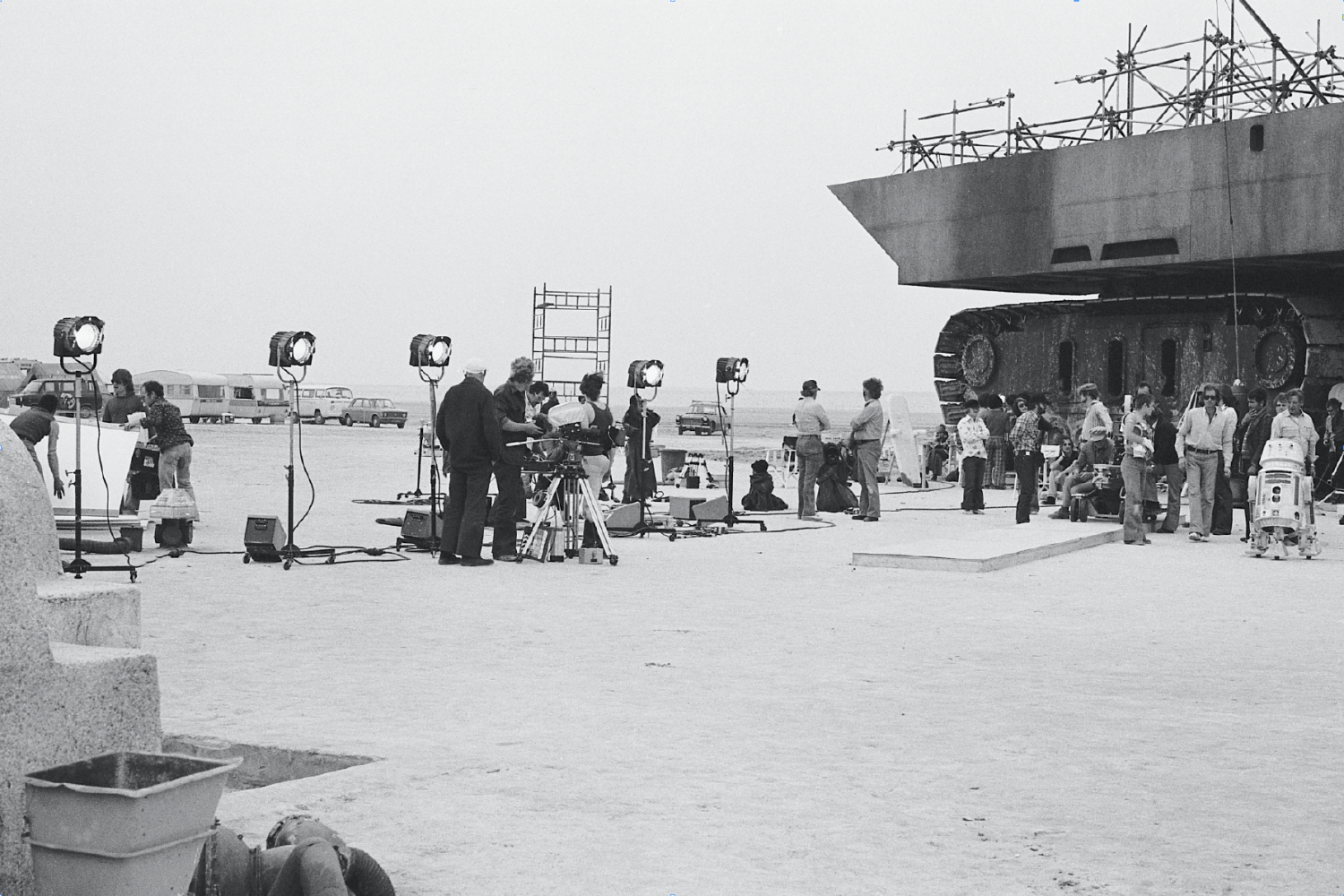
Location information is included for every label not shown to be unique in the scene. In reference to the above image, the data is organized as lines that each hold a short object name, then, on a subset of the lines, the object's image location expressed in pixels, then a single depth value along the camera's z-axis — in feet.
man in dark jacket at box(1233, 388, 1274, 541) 57.57
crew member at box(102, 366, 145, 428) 52.75
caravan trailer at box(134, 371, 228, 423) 221.05
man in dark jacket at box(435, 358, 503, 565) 42.83
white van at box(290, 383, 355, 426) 236.02
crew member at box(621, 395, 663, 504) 64.64
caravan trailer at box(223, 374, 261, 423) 225.35
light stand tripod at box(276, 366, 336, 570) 39.60
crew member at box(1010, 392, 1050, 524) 61.98
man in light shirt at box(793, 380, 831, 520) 62.80
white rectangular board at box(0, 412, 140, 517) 49.83
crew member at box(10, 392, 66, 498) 43.57
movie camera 44.21
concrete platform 44.04
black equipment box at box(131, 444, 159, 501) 52.06
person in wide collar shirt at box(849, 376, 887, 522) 63.46
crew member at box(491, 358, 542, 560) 44.55
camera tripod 44.70
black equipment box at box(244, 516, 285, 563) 42.24
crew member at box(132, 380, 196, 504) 49.65
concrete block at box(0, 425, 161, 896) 12.42
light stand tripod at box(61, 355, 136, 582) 35.17
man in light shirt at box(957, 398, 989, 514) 69.10
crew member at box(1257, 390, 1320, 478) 51.11
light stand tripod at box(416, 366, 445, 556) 44.76
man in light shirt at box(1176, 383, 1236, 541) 54.13
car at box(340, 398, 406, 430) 227.81
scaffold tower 96.37
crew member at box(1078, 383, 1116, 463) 62.23
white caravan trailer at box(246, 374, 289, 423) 226.17
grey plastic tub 11.28
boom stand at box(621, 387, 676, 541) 55.01
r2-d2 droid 47.52
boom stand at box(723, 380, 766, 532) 56.65
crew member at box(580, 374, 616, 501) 54.65
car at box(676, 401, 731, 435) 216.33
